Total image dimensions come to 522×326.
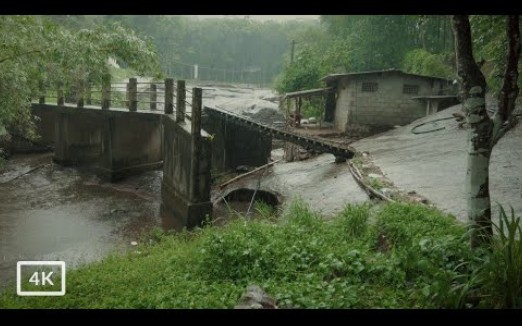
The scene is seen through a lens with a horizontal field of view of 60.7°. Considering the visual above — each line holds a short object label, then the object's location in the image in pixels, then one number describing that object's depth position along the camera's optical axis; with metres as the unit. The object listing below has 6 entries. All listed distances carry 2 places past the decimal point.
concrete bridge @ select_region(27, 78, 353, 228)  12.37
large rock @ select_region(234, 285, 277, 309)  4.85
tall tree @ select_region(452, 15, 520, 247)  4.96
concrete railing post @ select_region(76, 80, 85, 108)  14.85
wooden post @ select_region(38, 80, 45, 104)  12.98
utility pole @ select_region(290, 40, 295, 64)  27.00
